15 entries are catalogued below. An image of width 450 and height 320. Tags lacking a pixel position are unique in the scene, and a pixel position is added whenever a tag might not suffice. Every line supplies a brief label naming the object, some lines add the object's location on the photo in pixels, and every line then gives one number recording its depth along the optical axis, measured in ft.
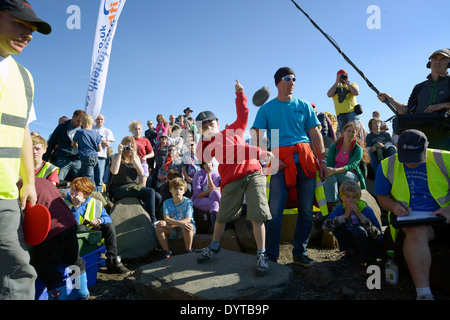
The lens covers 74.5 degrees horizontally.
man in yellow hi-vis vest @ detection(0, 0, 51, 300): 5.53
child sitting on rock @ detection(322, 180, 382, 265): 11.15
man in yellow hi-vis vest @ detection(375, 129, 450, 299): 8.66
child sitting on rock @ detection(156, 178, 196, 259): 13.73
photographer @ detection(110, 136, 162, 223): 16.38
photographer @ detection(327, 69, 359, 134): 21.76
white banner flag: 23.63
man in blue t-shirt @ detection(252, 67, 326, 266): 10.68
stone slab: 8.54
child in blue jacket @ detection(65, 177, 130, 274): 11.98
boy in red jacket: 9.77
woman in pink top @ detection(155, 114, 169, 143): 28.84
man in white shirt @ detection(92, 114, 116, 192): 19.36
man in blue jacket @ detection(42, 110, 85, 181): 17.76
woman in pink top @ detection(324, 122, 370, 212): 15.37
